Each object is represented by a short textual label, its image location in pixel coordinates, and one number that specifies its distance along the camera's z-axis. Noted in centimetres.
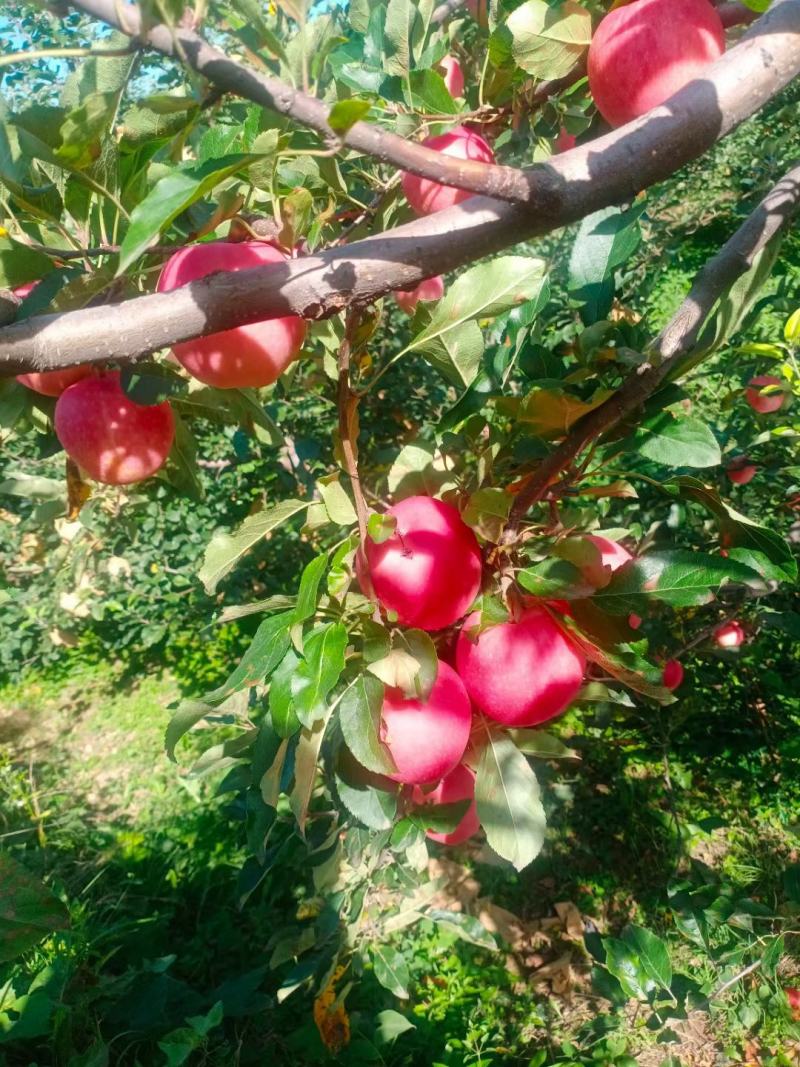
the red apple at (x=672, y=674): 153
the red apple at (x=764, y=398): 160
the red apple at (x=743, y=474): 156
